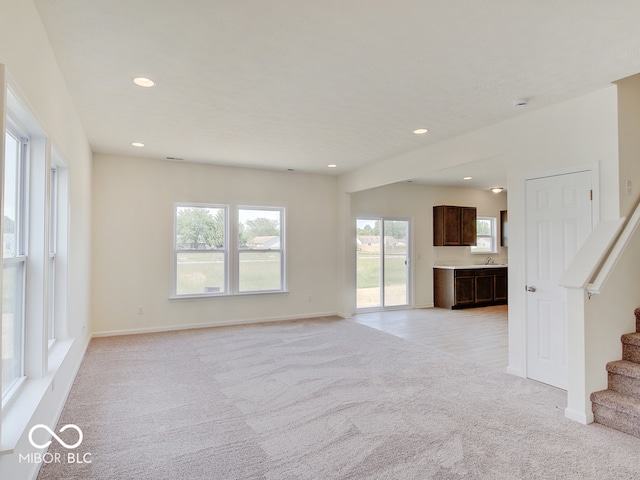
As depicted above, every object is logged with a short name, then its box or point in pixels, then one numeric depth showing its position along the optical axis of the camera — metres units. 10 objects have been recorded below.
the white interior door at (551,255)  3.46
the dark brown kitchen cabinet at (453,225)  8.34
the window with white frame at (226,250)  6.18
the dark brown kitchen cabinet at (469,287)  8.00
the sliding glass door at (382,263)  7.75
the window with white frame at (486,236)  9.16
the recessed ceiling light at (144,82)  3.09
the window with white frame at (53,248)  3.42
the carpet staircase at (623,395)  2.71
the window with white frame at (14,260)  2.23
